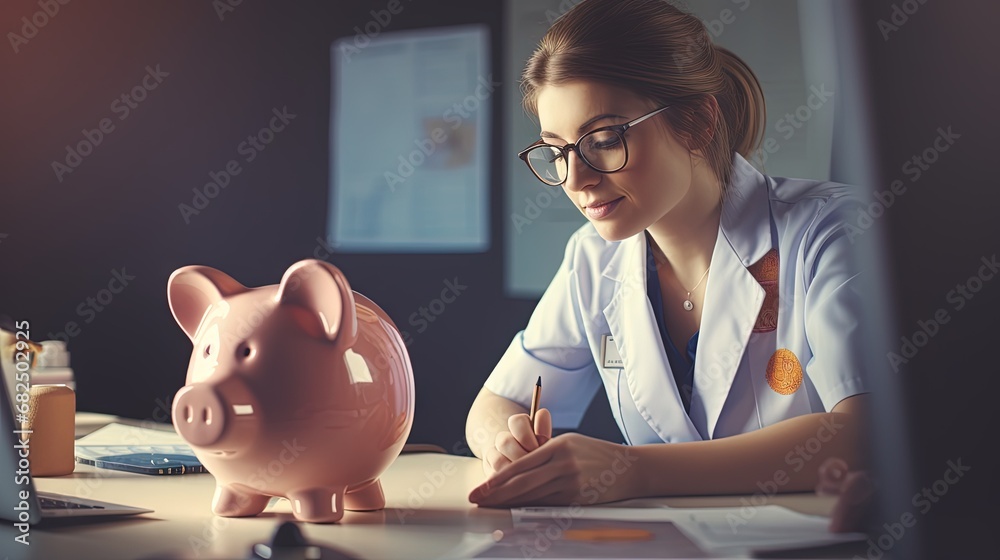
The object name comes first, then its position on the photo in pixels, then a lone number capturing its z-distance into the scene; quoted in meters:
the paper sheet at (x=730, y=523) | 0.62
